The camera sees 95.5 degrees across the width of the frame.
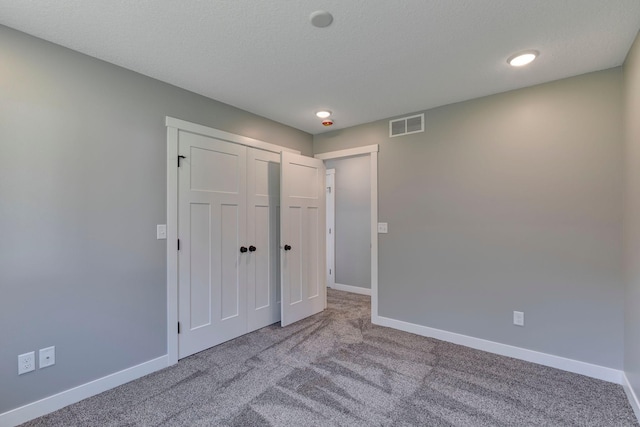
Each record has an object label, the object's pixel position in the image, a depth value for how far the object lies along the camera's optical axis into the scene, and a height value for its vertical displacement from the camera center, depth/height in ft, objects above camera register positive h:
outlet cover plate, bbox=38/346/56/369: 6.17 -2.99
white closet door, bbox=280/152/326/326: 11.12 -0.82
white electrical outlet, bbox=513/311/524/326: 8.51 -3.01
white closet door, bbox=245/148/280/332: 10.48 -0.79
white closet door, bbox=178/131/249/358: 8.56 -0.77
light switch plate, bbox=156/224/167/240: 7.97 -0.38
